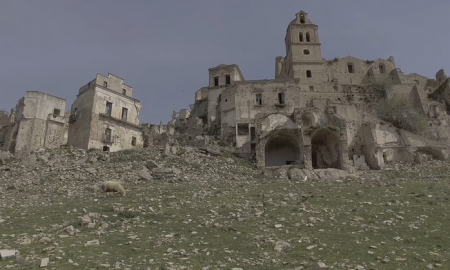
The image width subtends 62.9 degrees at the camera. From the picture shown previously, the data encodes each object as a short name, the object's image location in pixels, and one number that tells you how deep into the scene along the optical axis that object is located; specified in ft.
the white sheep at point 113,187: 62.44
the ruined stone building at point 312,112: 116.47
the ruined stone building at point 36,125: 114.21
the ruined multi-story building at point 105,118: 120.26
